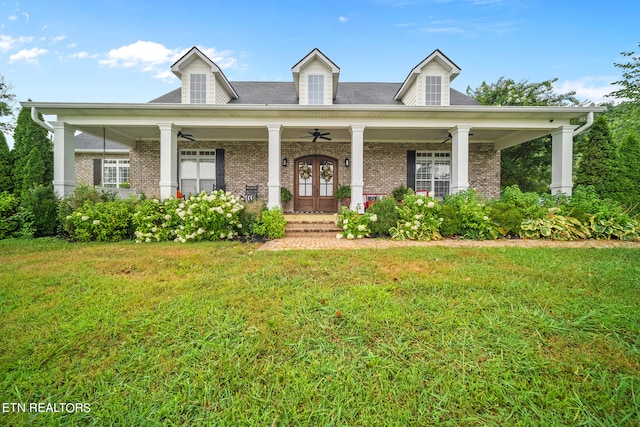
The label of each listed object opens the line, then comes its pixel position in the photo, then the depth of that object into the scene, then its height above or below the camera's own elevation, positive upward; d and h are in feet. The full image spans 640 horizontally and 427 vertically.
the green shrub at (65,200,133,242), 20.04 -1.48
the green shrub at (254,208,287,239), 21.86 -1.75
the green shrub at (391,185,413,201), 33.88 +1.54
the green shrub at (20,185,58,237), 21.75 -0.93
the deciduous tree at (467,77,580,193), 41.27 +9.18
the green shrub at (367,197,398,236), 21.58 -0.94
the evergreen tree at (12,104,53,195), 27.99 +5.19
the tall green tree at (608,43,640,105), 43.83 +20.64
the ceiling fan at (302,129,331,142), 31.04 +8.03
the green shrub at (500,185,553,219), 20.93 +0.20
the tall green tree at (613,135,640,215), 27.30 +2.99
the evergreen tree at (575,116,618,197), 27.68 +4.82
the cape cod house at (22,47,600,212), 25.67 +7.84
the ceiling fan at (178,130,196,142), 32.45 +8.06
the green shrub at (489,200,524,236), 20.52 -1.03
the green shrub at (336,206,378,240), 21.56 -1.67
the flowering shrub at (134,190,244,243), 19.70 -1.16
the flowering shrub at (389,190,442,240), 20.62 -1.26
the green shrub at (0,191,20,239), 21.40 -1.26
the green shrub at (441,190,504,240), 20.38 -1.27
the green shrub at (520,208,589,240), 20.04 -1.64
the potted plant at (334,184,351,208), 34.37 +1.24
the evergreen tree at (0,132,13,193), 26.55 +3.32
